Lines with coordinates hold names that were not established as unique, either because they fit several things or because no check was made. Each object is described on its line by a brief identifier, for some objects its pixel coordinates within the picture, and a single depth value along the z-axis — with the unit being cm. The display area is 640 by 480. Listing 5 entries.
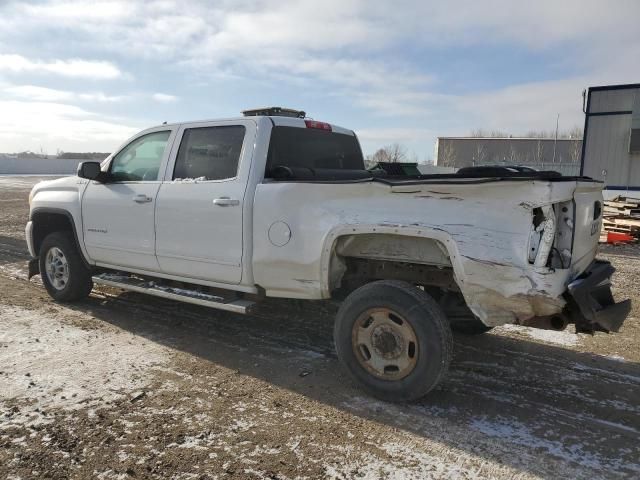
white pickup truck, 312
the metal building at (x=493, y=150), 5343
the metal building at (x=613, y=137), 1497
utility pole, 5114
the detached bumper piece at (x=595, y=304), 315
